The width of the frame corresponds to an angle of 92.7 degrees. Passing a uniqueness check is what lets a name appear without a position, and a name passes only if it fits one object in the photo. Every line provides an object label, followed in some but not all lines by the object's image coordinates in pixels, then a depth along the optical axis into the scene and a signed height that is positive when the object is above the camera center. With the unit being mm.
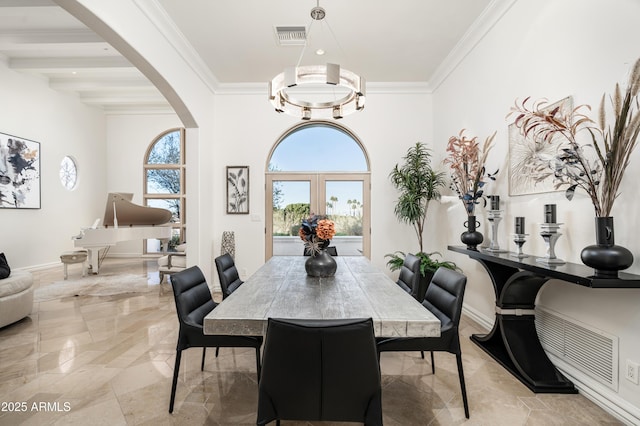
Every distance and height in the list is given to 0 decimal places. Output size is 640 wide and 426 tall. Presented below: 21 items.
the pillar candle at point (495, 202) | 2898 +83
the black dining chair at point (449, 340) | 1925 -823
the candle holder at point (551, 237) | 2209 -191
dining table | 1467 -530
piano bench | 5719 -899
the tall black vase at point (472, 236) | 3130 -268
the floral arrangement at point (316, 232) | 2424 -172
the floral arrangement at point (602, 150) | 1767 +384
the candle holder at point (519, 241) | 2518 -253
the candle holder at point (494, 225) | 2889 -142
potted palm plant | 4566 +343
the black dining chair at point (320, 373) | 1278 -701
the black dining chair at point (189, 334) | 1949 -789
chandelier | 2445 +1094
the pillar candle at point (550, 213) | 2225 -17
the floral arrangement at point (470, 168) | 3297 +494
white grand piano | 5523 -322
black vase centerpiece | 2469 -445
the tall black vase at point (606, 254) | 1706 -249
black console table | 2203 -967
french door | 5293 +104
